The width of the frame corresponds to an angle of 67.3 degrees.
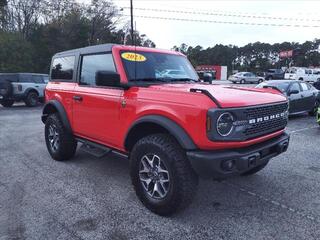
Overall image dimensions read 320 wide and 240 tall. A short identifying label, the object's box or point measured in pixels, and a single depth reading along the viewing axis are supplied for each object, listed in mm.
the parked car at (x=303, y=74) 27727
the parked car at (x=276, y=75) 29483
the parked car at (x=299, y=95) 8639
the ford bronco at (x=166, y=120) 2449
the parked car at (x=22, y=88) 11553
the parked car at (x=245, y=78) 33173
